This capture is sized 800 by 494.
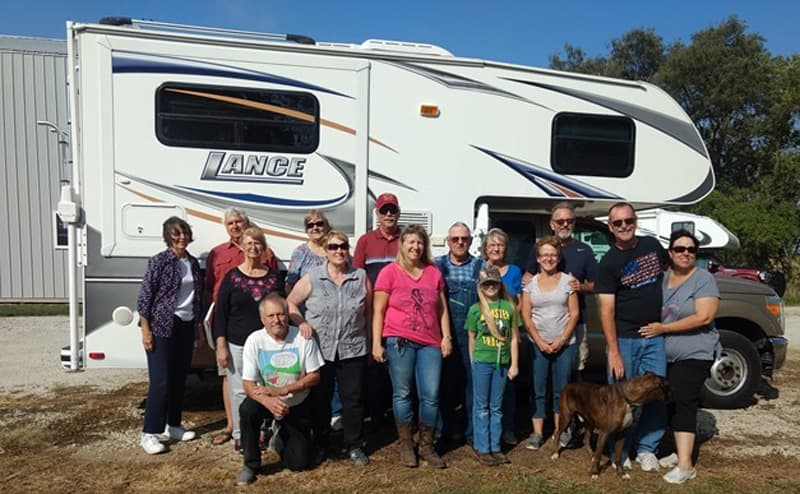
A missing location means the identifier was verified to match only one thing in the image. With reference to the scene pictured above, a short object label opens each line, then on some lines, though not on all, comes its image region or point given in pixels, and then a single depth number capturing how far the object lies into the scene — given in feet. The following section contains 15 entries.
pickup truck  18.57
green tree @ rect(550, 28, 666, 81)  101.60
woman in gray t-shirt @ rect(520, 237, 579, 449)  13.74
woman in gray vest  13.15
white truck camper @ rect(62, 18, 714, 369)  15.44
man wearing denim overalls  13.69
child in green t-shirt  13.24
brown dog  12.55
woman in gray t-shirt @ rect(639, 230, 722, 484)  12.80
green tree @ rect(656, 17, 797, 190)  85.61
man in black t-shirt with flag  13.06
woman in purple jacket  13.91
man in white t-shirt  12.59
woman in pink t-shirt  12.94
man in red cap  14.37
